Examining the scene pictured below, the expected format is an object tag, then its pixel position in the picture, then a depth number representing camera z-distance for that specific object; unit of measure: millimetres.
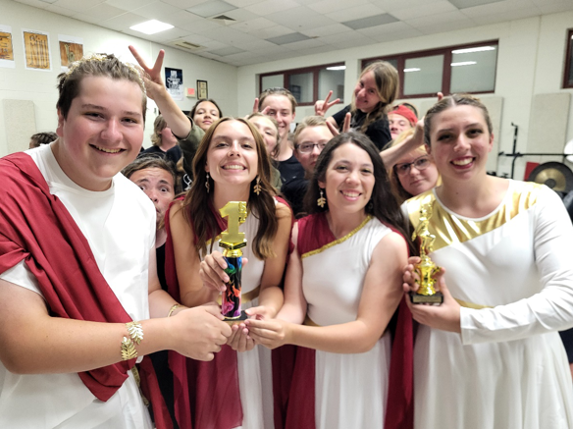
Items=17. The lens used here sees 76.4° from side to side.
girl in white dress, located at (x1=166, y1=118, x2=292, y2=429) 1600
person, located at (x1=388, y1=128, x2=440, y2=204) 2074
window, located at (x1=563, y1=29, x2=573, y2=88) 6527
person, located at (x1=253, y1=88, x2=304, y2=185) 2635
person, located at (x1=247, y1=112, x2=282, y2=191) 2414
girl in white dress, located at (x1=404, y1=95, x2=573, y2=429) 1320
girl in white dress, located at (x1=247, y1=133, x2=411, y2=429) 1454
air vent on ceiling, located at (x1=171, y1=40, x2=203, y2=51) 8503
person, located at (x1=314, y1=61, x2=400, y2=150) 2787
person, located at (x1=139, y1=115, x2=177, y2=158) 3613
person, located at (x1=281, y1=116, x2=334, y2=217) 2278
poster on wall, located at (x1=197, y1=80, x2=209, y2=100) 9852
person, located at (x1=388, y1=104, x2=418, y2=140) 3570
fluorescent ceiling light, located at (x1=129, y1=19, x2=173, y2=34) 7252
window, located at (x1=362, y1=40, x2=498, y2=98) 7441
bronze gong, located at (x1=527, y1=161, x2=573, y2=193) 6422
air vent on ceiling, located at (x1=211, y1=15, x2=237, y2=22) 6852
